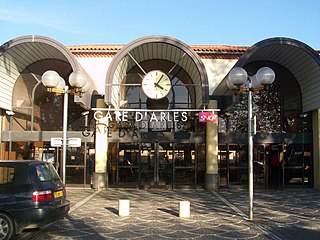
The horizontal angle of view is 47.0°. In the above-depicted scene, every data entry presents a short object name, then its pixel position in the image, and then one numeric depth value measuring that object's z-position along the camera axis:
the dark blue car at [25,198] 6.98
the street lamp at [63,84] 10.02
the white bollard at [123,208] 10.04
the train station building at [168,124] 16.36
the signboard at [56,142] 10.48
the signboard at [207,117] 14.77
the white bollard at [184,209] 9.84
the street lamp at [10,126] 16.88
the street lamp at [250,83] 9.58
